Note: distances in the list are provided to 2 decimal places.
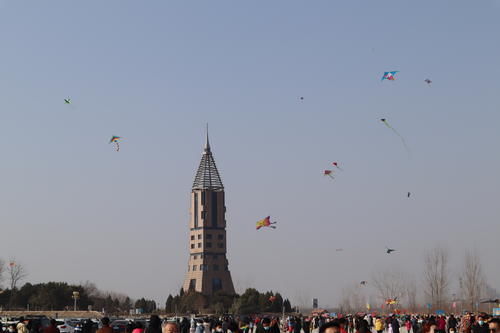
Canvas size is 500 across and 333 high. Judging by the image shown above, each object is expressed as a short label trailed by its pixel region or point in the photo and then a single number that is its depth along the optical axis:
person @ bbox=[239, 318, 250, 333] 28.92
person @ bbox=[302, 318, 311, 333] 40.97
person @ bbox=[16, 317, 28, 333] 26.67
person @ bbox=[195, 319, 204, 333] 23.83
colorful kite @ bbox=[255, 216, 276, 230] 61.78
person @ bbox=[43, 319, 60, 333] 17.53
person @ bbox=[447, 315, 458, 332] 37.68
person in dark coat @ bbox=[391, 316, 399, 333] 34.06
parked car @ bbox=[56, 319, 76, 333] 47.62
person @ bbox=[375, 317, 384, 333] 39.69
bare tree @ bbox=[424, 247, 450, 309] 92.81
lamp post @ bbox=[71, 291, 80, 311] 111.19
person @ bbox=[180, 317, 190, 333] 46.98
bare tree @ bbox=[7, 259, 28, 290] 128.99
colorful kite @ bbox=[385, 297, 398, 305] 97.00
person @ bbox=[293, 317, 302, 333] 43.88
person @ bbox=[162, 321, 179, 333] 9.06
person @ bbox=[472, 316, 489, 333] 20.38
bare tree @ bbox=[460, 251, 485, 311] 91.26
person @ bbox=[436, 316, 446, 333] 32.90
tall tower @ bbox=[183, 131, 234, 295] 174.88
